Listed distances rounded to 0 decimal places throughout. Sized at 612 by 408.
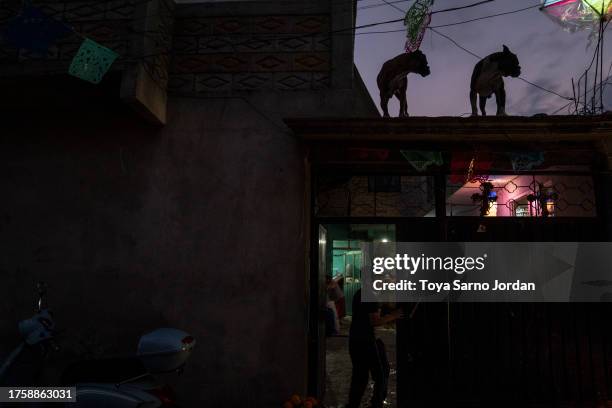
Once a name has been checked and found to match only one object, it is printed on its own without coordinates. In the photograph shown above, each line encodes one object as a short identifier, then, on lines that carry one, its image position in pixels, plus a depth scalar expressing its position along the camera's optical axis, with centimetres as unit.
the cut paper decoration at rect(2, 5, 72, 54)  530
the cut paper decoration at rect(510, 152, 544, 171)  588
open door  588
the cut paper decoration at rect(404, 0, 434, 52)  575
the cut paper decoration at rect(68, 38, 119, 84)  516
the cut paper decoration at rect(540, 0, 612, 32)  651
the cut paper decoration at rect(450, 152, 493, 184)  596
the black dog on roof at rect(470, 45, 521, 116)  600
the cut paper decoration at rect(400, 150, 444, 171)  596
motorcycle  396
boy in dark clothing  551
